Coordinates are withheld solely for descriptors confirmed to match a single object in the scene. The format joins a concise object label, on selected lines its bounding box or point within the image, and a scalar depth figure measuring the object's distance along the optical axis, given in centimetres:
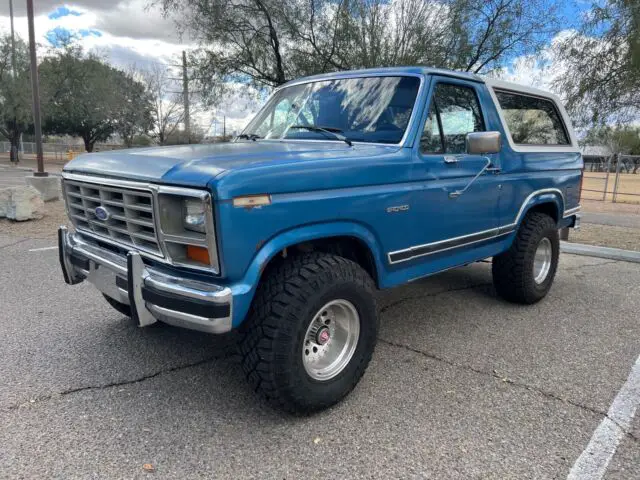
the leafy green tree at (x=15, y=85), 2891
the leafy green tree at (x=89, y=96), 3384
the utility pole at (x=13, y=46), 2716
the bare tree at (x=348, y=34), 1081
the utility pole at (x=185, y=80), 1204
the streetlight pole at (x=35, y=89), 1127
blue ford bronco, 245
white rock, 864
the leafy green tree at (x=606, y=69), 787
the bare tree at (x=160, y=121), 3112
